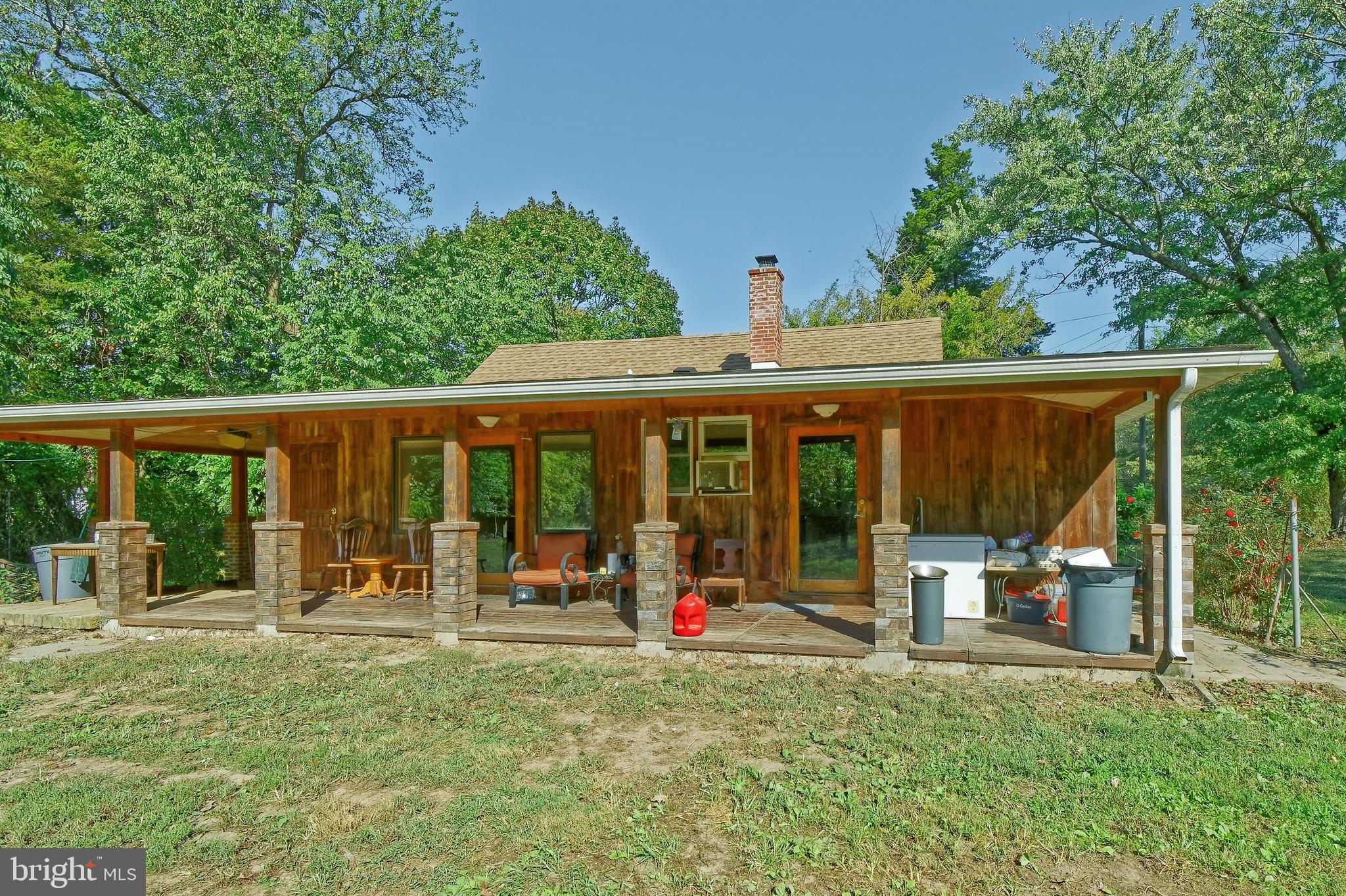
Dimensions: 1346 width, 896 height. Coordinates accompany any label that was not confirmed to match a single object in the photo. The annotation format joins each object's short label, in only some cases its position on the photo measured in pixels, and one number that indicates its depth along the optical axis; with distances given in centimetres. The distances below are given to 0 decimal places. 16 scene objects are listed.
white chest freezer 760
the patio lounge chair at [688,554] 840
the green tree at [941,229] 2631
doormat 804
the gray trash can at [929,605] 627
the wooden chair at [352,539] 997
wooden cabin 626
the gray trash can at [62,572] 976
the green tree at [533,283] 1720
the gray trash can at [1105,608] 589
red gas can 678
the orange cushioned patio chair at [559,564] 813
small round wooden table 952
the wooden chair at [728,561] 879
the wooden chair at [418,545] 975
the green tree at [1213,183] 1459
